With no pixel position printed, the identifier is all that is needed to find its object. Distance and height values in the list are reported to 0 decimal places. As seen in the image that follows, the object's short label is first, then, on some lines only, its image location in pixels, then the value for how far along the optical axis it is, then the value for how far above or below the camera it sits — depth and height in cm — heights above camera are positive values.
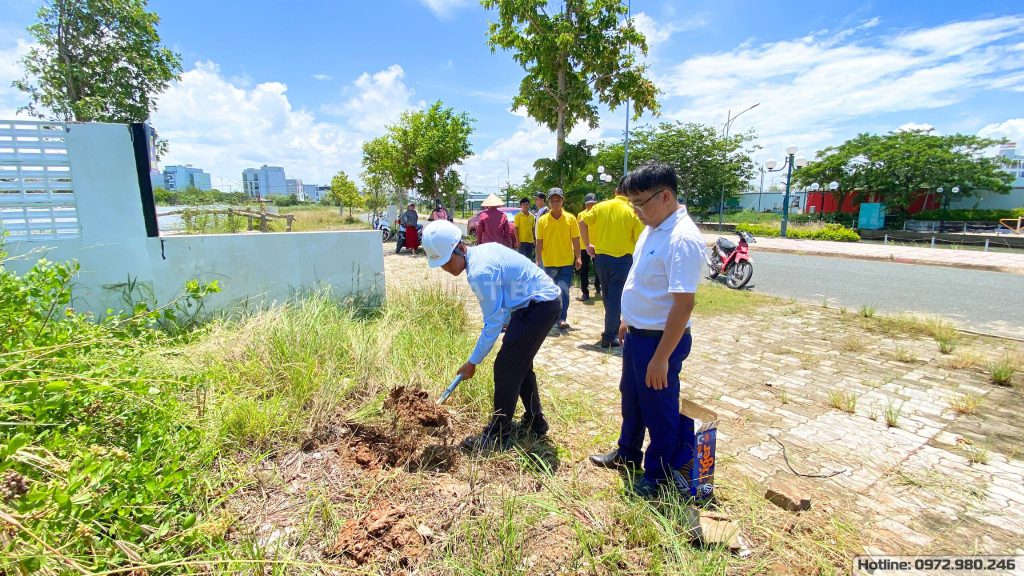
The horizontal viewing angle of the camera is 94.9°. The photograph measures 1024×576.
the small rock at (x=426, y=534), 206 -141
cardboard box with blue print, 221 -109
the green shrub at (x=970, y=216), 2639 -3
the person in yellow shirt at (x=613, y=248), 467 -37
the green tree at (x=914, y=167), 2642 +276
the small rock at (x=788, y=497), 226 -137
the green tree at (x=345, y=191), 3411 +126
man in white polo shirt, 202 -44
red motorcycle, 873 -91
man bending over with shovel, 251 -53
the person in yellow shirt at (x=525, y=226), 724 -24
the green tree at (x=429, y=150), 1891 +239
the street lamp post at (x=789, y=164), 1883 +201
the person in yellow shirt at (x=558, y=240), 561 -36
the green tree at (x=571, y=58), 1083 +359
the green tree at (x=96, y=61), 1445 +458
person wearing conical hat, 699 -22
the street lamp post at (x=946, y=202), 2565 +75
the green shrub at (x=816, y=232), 1973 -83
